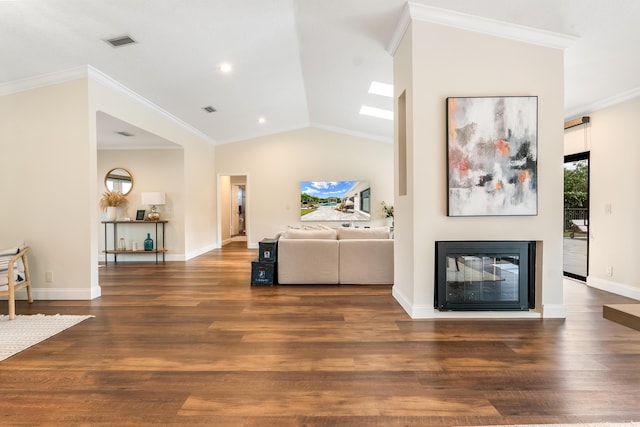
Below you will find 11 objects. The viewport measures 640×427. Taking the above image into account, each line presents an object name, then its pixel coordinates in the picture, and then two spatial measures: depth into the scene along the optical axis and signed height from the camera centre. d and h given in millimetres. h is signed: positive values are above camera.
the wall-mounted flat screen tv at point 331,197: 9523 +258
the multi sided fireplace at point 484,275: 3598 -693
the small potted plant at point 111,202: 7551 +121
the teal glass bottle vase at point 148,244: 7582 -763
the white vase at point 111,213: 7543 -109
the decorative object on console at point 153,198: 7438 +196
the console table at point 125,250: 7457 -799
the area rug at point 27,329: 2938 -1120
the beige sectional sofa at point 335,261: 5215 -787
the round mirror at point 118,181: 7758 +574
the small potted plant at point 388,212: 9367 -144
